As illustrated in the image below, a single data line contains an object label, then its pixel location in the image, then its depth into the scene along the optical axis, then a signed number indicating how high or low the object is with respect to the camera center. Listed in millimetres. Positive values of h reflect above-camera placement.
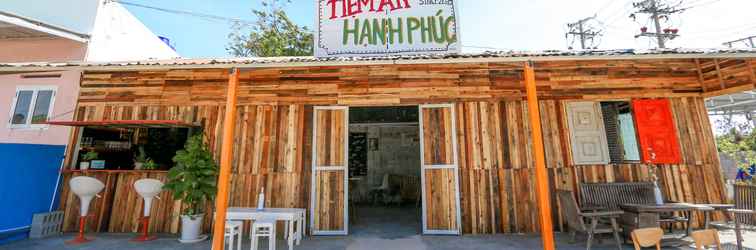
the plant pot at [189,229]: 4703 -846
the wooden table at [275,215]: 4152 -583
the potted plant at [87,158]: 5340 +249
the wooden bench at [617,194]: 4996 -430
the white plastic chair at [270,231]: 3912 -742
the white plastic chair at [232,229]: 3857 -719
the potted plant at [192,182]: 4707 -162
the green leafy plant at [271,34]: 13875 +6060
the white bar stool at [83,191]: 4641 -276
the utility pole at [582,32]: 13873 +5973
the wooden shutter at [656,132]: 5328 +581
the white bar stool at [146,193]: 4789 -321
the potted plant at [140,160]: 5434 +217
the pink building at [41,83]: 4965 +1631
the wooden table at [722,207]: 4078 -530
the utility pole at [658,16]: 11484 +5466
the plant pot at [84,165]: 5320 +120
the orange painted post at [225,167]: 3512 +46
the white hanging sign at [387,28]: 5059 +2269
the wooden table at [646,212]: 4008 -605
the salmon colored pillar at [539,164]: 3279 +38
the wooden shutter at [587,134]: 5344 +562
